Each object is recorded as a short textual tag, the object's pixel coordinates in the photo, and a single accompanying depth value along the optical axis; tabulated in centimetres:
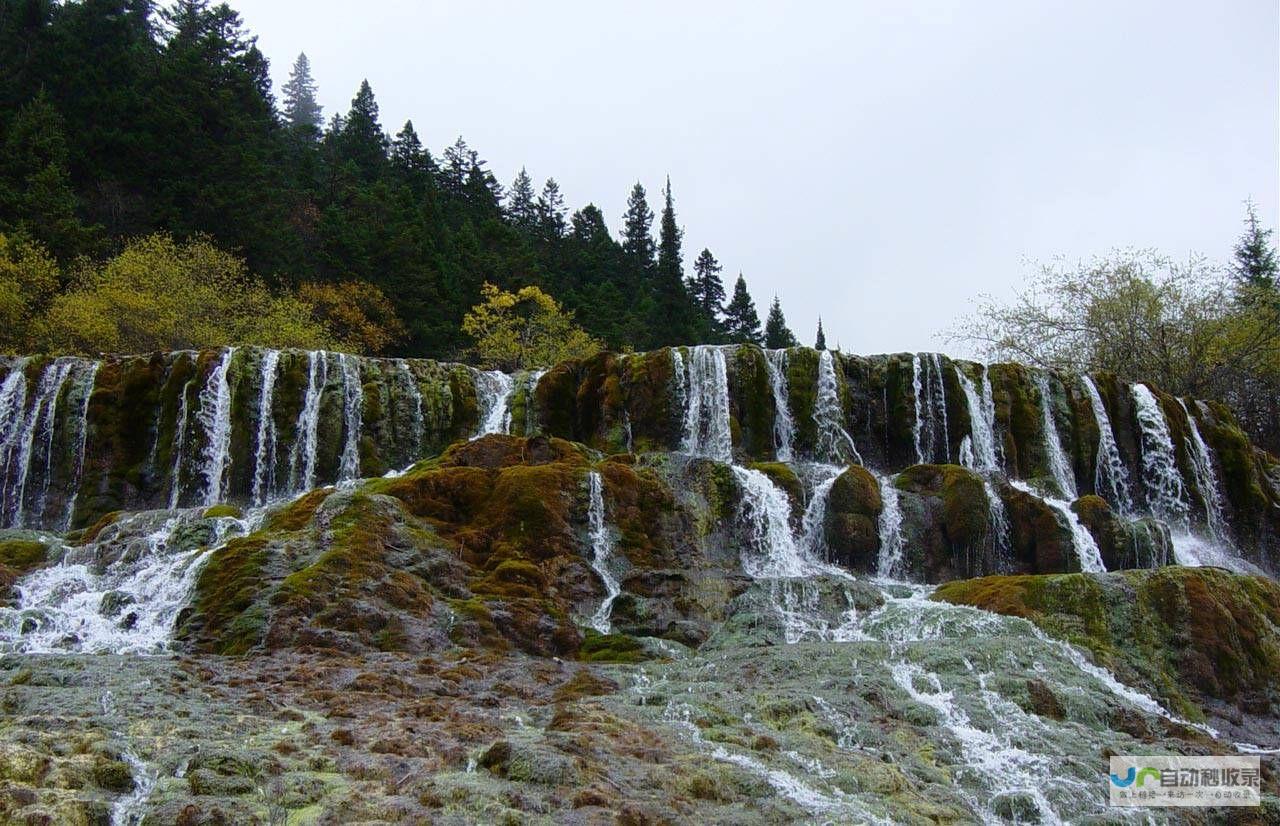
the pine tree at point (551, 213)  7151
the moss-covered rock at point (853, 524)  1962
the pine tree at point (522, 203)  7475
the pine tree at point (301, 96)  9969
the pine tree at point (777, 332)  7806
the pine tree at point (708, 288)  7706
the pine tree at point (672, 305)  6162
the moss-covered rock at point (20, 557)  1530
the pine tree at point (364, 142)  6122
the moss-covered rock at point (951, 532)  1986
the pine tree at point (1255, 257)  5481
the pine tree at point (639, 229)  7488
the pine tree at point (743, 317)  7750
